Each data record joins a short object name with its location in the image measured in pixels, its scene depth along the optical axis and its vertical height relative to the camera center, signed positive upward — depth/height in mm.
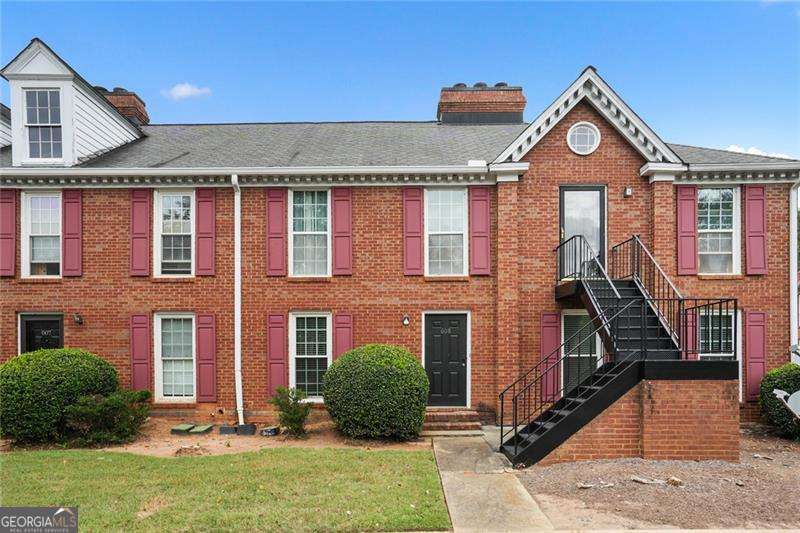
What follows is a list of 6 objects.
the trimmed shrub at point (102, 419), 8602 -2762
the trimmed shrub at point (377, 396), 8594 -2299
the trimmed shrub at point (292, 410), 9117 -2700
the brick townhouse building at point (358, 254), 10289 +301
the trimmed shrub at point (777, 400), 9289 -2575
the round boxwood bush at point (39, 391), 8477 -2216
